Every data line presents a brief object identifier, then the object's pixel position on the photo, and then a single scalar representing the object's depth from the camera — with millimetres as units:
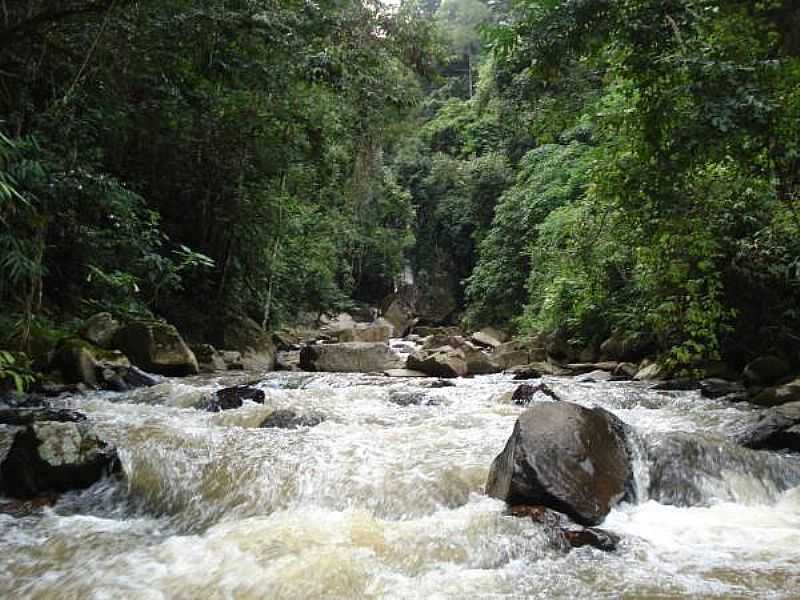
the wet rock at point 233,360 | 11787
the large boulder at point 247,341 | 12797
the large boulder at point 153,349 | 9531
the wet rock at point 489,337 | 18047
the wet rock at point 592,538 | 3635
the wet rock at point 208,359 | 10960
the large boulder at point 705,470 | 4664
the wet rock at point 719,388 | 8148
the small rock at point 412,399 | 7832
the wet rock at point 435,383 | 9567
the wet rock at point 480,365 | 12180
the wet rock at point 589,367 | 11502
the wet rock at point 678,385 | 8703
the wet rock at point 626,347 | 11391
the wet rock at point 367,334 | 18312
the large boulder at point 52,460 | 4359
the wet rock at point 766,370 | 8125
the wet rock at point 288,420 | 6199
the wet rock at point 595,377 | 10461
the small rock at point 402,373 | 11177
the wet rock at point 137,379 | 8383
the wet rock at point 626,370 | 10609
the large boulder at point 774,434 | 5305
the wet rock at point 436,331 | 23906
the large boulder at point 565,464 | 4051
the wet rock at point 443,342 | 16612
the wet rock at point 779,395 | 7023
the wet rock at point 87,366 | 8117
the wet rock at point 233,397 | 7051
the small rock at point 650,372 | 9875
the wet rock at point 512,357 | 12893
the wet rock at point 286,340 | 17344
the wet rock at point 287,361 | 12789
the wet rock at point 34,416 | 5781
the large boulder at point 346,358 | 12198
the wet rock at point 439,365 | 11367
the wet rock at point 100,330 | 9312
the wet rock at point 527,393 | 7809
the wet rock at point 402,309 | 26866
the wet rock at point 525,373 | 10930
